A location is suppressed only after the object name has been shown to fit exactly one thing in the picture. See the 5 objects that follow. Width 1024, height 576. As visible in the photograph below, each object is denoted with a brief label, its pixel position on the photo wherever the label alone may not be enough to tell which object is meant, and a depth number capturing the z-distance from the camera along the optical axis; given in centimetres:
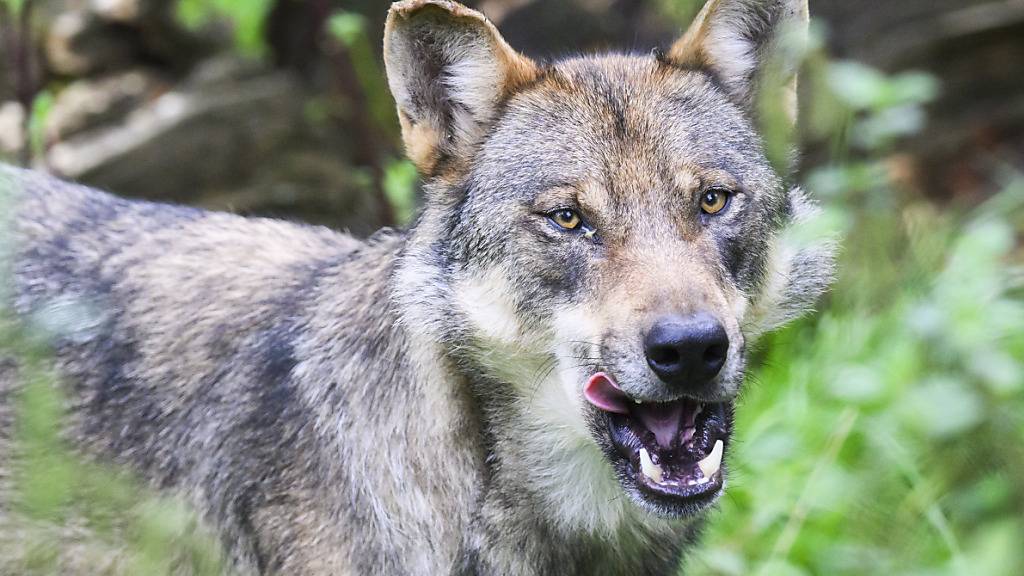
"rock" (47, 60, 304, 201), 1551
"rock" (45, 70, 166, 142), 1583
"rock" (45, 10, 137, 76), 1616
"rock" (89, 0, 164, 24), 1647
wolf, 657
